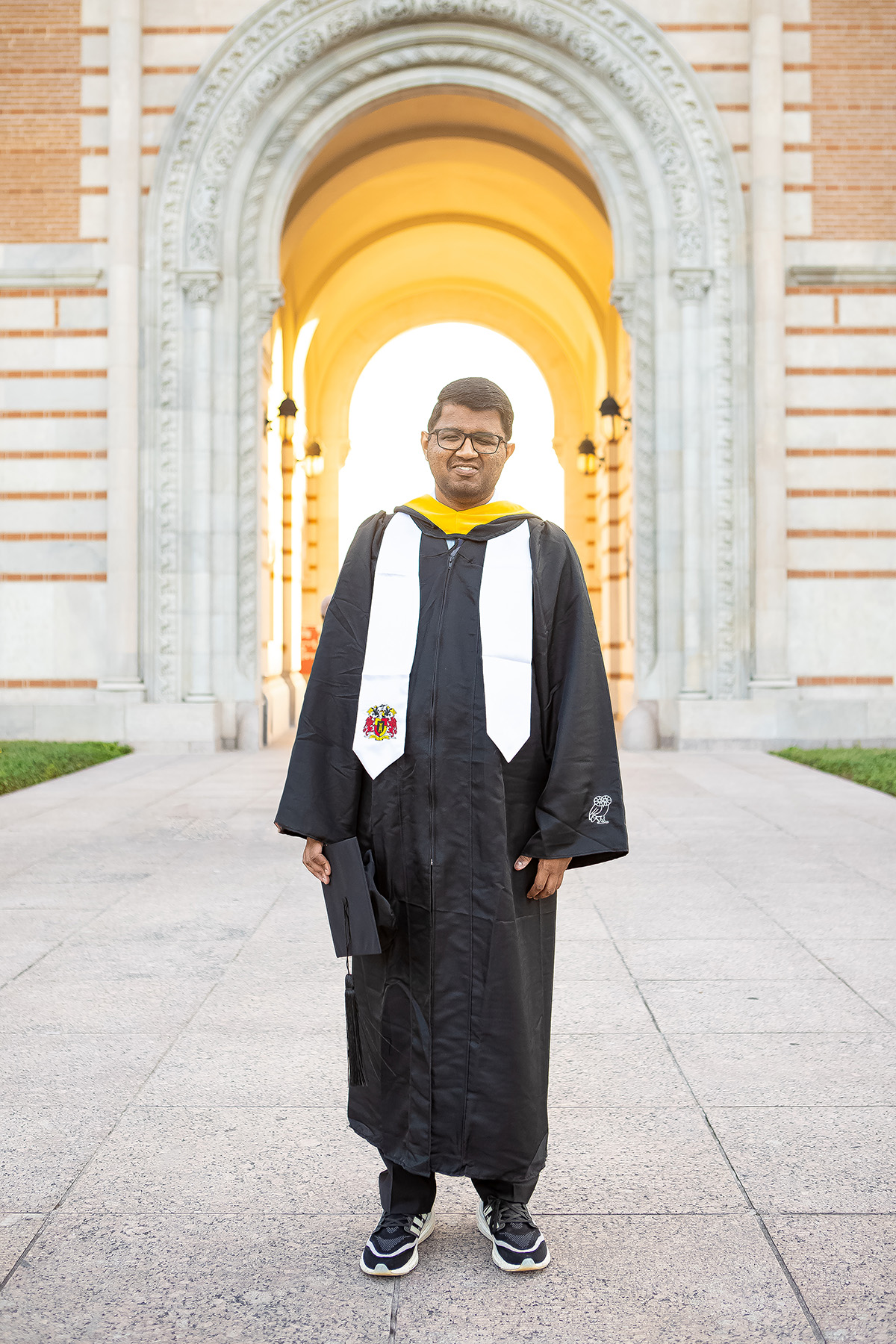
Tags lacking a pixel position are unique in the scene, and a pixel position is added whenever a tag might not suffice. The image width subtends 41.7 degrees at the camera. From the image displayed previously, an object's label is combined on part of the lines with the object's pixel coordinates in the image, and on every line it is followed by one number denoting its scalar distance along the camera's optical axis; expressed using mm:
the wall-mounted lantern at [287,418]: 16016
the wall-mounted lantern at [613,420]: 15375
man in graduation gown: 2602
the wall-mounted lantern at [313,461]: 19484
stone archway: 13234
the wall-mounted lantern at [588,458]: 18977
